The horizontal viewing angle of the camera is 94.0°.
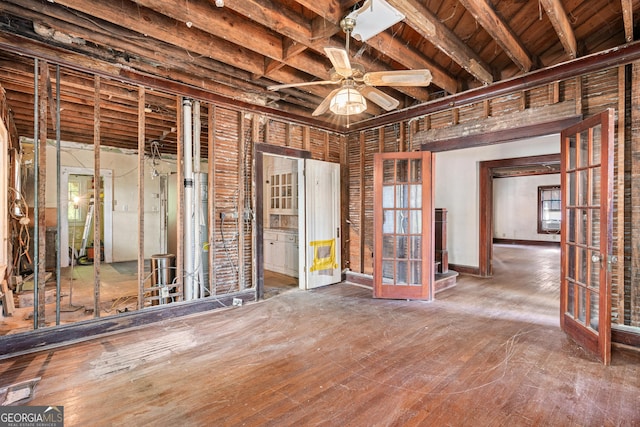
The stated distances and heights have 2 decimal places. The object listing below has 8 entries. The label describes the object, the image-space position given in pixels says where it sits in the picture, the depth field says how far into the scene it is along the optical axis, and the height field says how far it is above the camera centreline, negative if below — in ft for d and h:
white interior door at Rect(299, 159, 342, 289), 16.08 -0.76
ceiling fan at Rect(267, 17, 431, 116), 7.67 +3.68
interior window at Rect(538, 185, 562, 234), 35.27 +0.36
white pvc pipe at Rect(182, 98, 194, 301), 12.47 +0.67
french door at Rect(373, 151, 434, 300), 13.97 -0.75
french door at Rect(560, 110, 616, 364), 8.24 -0.66
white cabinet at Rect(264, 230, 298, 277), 19.16 -2.70
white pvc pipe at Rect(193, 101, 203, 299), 12.71 +0.43
